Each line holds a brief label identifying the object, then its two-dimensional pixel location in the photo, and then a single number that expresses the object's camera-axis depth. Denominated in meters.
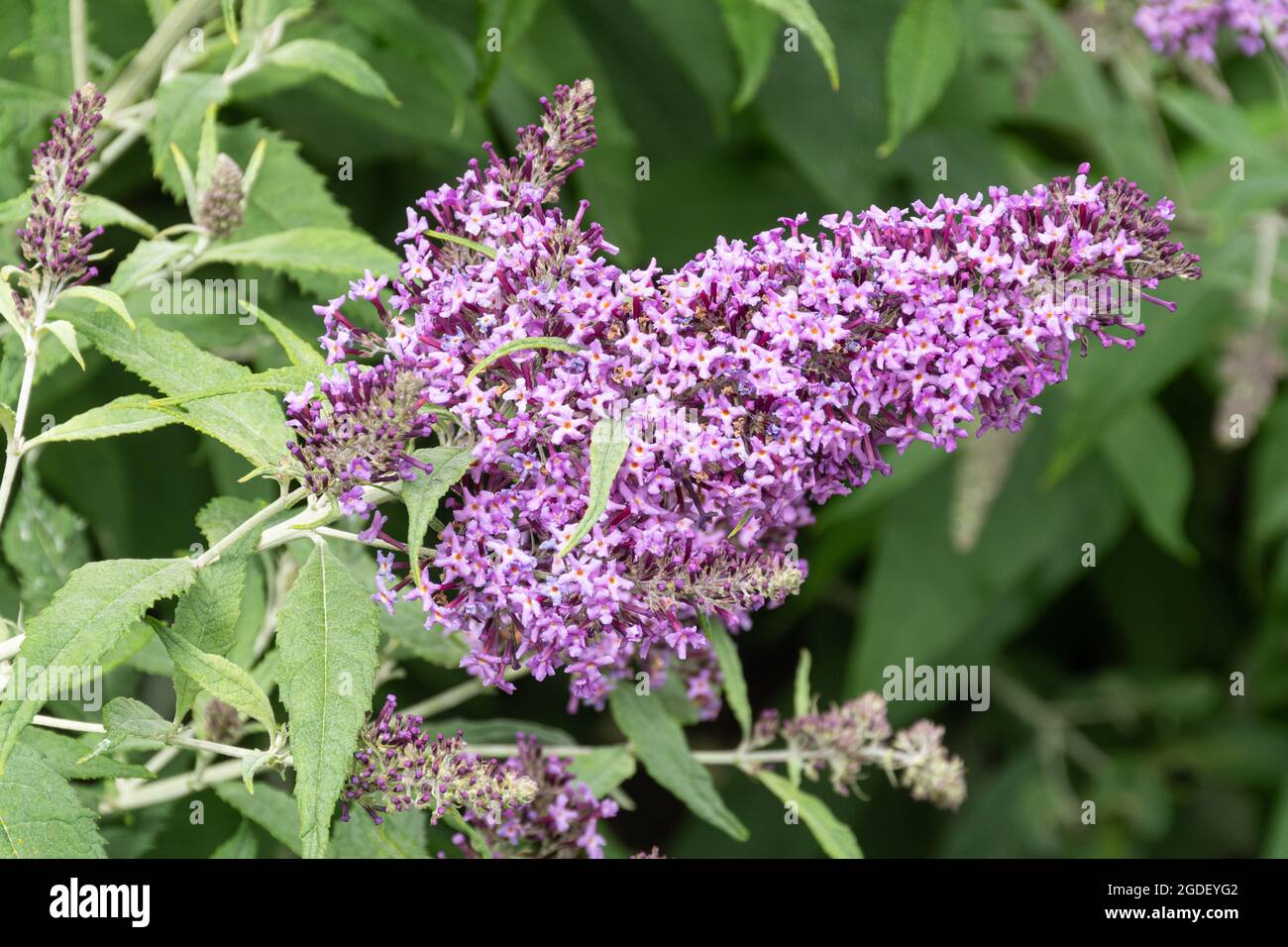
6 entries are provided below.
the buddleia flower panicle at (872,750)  1.31
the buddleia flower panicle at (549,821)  1.27
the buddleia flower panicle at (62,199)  1.22
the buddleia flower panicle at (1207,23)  1.50
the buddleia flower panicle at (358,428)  1.18
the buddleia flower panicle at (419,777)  1.21
